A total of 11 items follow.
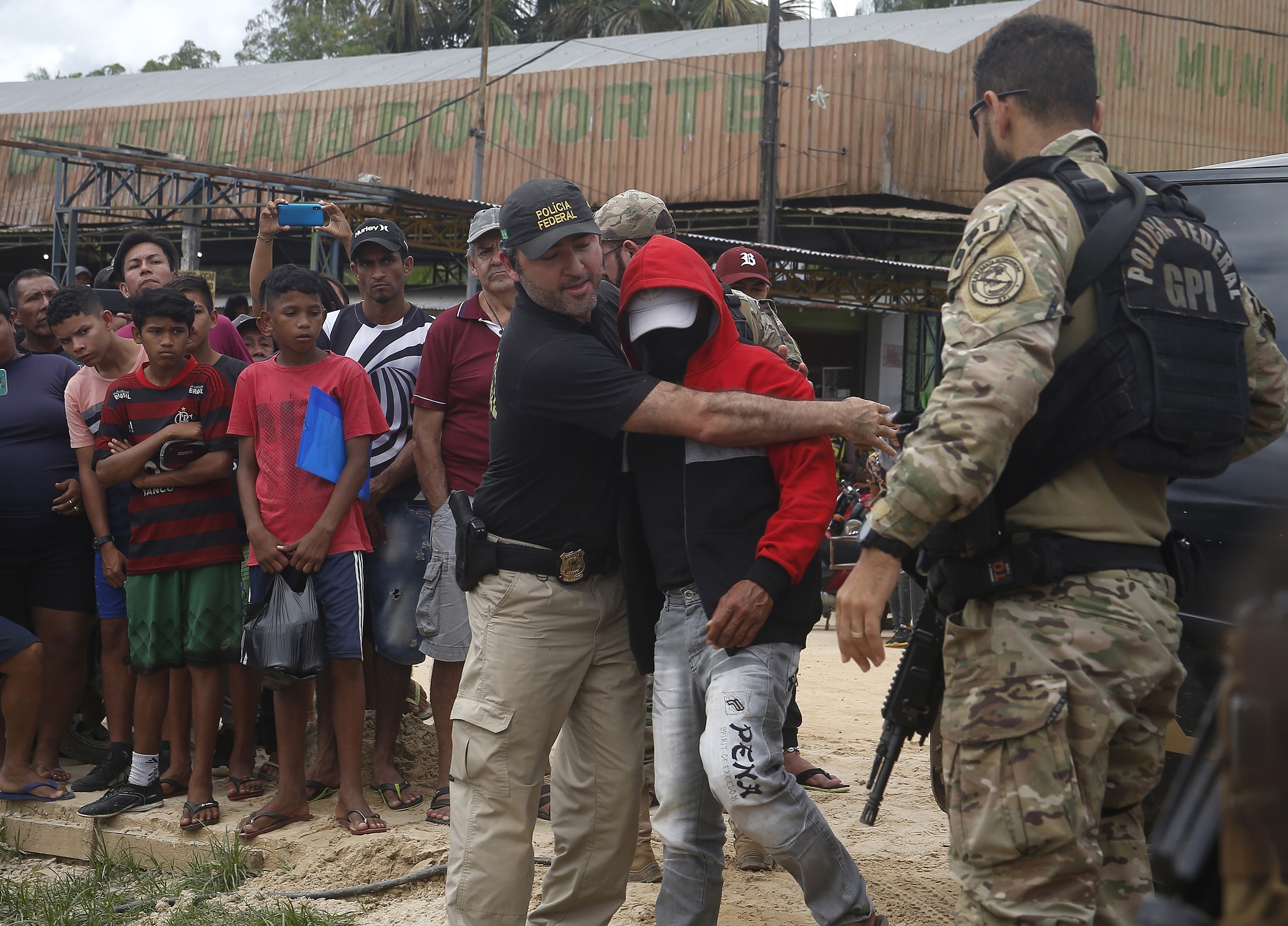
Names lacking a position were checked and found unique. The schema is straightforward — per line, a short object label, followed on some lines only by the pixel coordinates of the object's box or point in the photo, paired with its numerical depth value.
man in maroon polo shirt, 4.55
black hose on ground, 4.12
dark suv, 2.83
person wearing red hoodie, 2.85
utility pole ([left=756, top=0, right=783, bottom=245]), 16.95
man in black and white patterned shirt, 4.80
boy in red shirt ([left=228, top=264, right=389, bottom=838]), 4.54
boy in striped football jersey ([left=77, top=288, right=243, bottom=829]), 4.82
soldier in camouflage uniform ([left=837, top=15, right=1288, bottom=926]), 2.26
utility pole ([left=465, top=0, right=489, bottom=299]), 19.28
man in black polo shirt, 3.13
